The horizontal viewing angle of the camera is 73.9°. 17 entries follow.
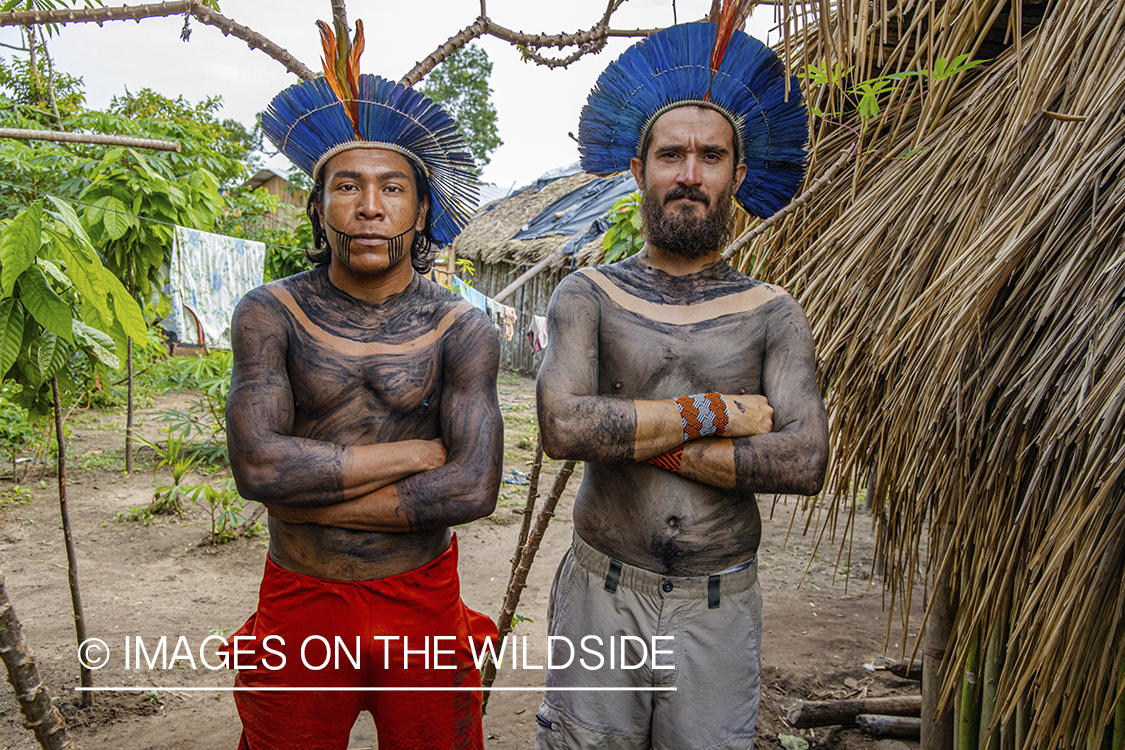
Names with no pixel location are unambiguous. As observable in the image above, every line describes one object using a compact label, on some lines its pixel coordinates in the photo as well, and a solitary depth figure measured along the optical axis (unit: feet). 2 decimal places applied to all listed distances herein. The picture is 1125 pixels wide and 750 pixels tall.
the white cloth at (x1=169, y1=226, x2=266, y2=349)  22.59
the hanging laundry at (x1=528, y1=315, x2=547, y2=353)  35.58
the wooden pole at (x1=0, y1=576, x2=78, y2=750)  6.11
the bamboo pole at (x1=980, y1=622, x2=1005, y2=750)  8.63
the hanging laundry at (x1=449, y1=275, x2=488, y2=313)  20.94
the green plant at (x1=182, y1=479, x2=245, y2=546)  16.98
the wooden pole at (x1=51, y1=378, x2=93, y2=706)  9.87
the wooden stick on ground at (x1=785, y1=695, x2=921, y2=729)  11.23
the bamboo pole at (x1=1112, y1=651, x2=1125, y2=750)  6.90
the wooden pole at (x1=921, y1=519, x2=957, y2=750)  9.57
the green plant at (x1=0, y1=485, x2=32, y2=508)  19.57
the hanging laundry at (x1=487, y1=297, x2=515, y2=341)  28.14
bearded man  6.25
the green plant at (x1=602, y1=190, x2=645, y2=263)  10.18
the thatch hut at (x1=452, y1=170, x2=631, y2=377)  40.83
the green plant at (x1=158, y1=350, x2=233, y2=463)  20.26
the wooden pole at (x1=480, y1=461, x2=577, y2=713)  8.91
